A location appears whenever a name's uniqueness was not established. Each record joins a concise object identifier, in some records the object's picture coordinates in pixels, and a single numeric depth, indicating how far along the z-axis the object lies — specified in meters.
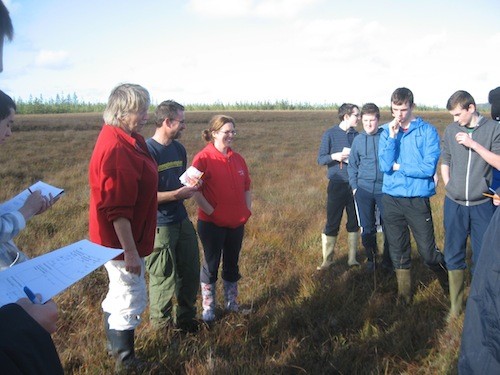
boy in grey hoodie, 3.77
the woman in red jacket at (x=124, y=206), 2.58
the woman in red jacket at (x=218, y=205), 3.83
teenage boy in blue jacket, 4.05
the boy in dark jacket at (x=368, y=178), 4.97
